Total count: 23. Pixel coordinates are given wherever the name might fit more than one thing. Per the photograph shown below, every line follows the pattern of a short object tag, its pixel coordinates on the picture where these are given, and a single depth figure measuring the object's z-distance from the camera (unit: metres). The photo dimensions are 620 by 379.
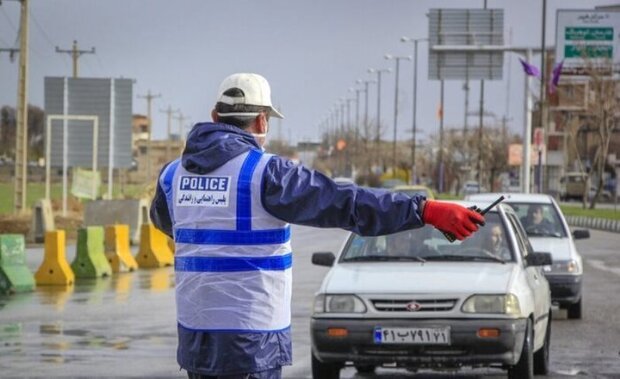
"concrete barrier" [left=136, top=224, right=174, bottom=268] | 28.77
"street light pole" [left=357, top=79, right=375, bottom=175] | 138.79
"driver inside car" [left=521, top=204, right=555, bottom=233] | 19.22
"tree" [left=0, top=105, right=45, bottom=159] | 99.00
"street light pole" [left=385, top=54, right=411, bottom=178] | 109.75
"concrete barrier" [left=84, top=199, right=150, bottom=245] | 39.34
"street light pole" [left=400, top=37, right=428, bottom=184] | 96.85
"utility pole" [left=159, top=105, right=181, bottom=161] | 144.68
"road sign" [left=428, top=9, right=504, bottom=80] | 55.16
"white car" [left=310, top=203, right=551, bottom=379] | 10.91
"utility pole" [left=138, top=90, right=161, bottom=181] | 102.78
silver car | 17.25
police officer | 5.52
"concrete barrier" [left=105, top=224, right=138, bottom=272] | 26.69
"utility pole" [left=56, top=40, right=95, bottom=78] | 79.66
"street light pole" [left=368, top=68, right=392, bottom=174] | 125.34
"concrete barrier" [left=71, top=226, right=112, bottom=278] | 24.69
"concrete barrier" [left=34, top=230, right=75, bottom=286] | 23.36
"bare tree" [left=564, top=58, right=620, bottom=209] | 62.11
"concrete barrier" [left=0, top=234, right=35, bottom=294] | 21.69
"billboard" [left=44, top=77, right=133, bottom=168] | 50.31
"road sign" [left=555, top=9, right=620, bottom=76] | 58.31
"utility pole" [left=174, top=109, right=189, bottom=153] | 154.25
